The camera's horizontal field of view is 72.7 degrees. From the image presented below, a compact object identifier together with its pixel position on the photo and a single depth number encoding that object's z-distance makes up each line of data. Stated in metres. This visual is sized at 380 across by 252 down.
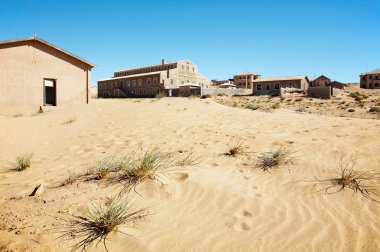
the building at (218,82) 64.12
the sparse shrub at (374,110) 17.82
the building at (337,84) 46.12
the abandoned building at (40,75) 15.12
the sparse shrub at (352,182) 3.33
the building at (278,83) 43.56
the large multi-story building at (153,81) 43.75
